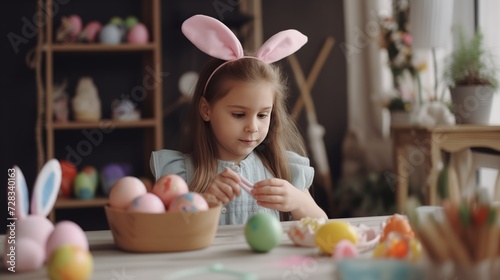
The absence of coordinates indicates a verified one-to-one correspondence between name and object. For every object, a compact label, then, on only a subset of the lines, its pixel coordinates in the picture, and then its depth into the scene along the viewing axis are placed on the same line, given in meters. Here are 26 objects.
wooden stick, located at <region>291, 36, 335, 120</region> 3.86
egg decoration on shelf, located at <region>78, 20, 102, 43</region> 3.38
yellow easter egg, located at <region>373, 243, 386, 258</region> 0.81
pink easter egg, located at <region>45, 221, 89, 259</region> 0.80
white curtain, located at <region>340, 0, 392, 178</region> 3.73
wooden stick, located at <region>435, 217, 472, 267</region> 0.63
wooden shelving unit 3.34
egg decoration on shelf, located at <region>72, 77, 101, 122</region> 3.42
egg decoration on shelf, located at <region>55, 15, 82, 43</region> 3.38
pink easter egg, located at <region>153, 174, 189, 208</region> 0.97
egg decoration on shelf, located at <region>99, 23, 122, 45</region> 3.38
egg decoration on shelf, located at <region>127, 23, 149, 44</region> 3.40
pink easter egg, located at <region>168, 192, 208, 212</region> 0.93
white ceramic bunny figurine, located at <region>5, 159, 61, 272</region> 0.82
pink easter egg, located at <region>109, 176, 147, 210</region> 0.96
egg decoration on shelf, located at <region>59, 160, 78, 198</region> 3.38
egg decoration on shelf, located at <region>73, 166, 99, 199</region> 3.34
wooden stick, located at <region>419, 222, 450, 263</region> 0.64
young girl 1.30
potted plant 2.78
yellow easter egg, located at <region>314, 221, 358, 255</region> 0.91
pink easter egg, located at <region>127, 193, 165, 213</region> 0.92
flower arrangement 3.37
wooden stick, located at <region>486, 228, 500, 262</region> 0.63
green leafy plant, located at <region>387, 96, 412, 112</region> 3.34
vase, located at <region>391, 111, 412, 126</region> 3.27
